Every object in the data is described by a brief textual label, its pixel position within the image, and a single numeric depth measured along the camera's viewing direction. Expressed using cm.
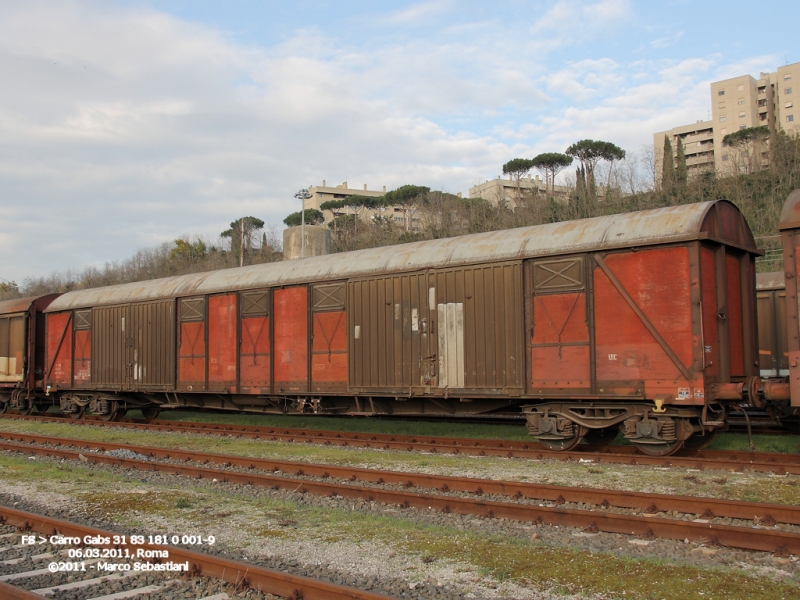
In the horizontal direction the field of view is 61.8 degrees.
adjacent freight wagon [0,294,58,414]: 2114
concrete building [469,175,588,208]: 4560
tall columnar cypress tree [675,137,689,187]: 4115
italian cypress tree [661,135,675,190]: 3988
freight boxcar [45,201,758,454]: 1002
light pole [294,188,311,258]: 3503
